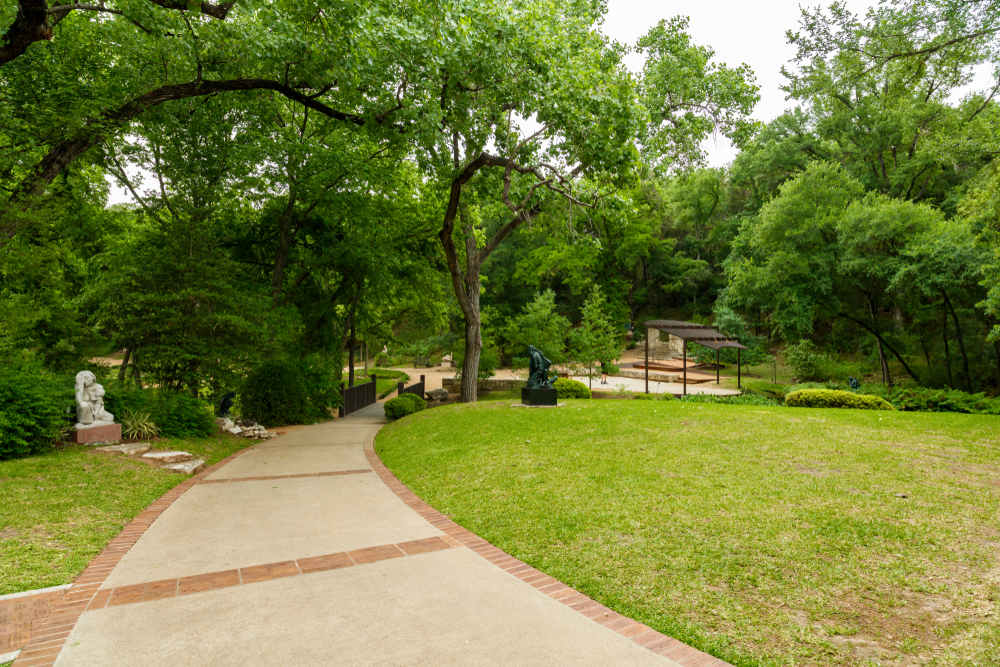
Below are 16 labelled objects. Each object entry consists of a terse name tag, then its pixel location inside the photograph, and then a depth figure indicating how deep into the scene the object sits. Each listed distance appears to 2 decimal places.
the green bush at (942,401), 13.20
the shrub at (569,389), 17.73
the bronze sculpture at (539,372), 14.12
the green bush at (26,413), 7.62
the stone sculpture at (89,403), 8.82
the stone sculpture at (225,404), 13.94
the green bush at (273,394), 14.95
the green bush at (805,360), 23.70
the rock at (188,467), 7.95
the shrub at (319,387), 16.11
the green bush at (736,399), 17.02
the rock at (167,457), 8.35
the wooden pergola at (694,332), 18.48
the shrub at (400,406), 16.38
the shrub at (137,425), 9.47
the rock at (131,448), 8.43
